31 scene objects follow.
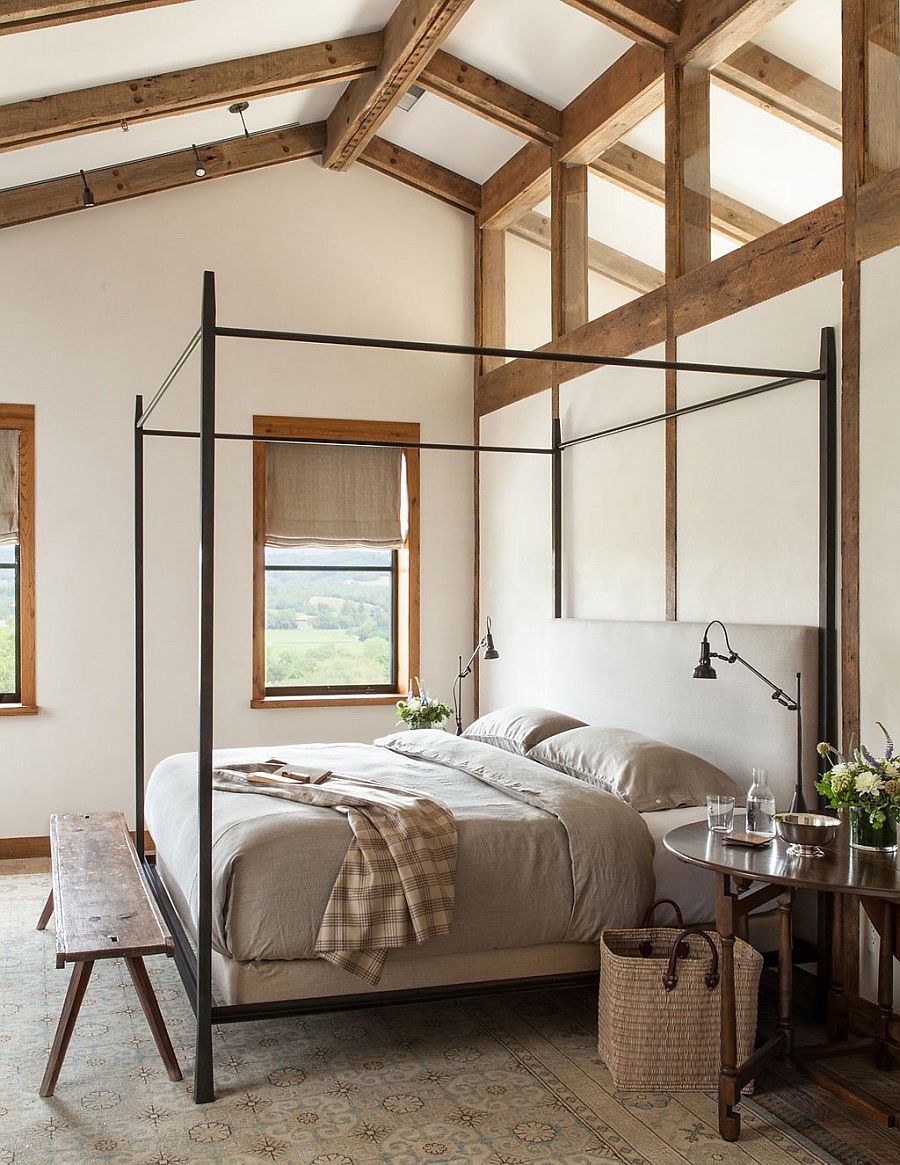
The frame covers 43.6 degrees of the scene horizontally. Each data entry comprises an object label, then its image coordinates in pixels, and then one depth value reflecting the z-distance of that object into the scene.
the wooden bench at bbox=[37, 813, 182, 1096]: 3.10
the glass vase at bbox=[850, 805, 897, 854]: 3.02
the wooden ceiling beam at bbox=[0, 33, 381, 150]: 4.90
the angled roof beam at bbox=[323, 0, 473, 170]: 4.64
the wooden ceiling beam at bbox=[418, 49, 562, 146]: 5.42
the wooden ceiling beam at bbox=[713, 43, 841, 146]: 3.78
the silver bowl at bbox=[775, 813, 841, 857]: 2.98
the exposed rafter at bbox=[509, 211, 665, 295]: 4.93
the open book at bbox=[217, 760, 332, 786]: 3.97
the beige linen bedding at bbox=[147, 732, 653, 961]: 3.17
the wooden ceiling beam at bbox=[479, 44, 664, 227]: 4.86
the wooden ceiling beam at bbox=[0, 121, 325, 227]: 5.84
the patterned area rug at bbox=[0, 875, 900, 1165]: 2.81
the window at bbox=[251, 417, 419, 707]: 6.42
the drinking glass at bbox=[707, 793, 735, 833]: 3.25
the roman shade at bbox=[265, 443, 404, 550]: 6.43
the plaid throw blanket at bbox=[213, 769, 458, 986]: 3.19
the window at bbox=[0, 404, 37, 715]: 5.95
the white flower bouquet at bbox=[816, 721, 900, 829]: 2.94
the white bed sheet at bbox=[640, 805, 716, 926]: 3.62
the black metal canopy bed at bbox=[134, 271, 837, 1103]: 3.12
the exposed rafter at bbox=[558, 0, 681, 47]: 4.48
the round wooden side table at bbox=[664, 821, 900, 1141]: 2.76
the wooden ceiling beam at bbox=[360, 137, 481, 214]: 6.43
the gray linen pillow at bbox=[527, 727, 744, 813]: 3.90
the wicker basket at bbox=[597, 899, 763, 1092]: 3.13
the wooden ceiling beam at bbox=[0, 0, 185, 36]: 3.75
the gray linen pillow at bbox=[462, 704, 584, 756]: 4.73
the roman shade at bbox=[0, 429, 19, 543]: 5.95
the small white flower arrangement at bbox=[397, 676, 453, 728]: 5.88
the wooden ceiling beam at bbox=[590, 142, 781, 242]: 4.20
